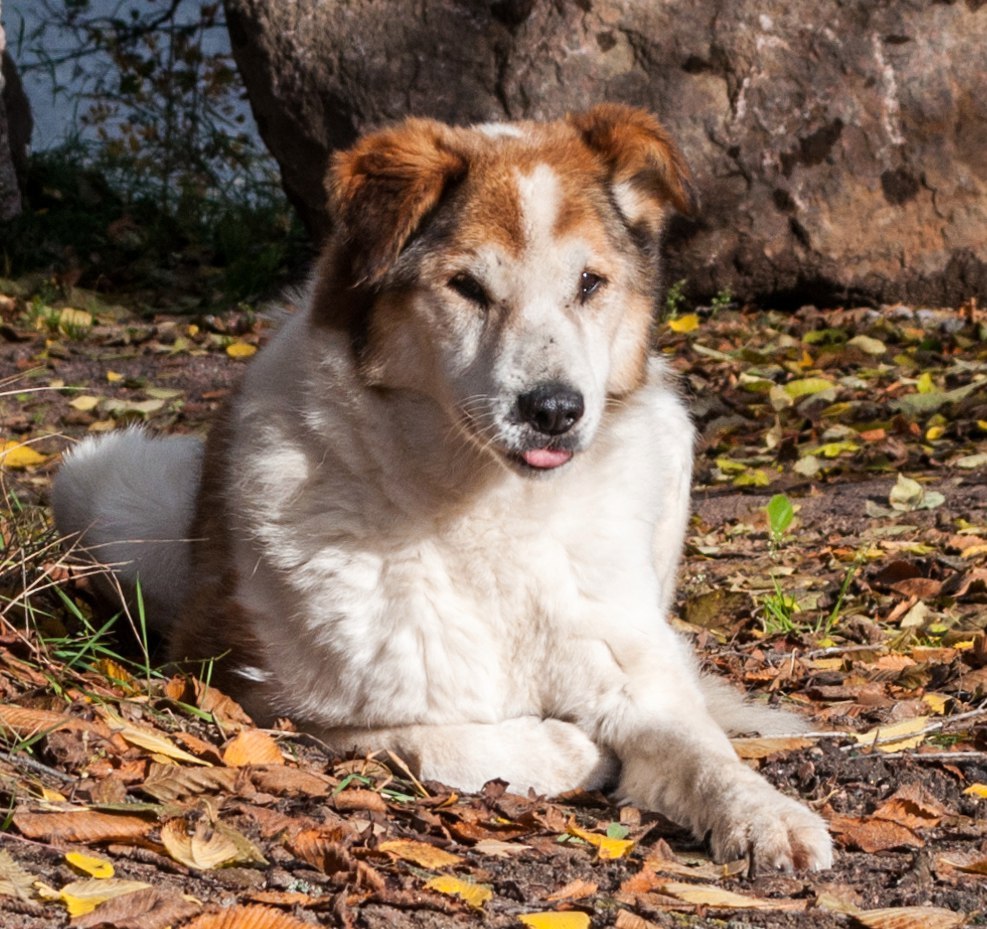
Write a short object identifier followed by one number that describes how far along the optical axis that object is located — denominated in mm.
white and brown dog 6840
